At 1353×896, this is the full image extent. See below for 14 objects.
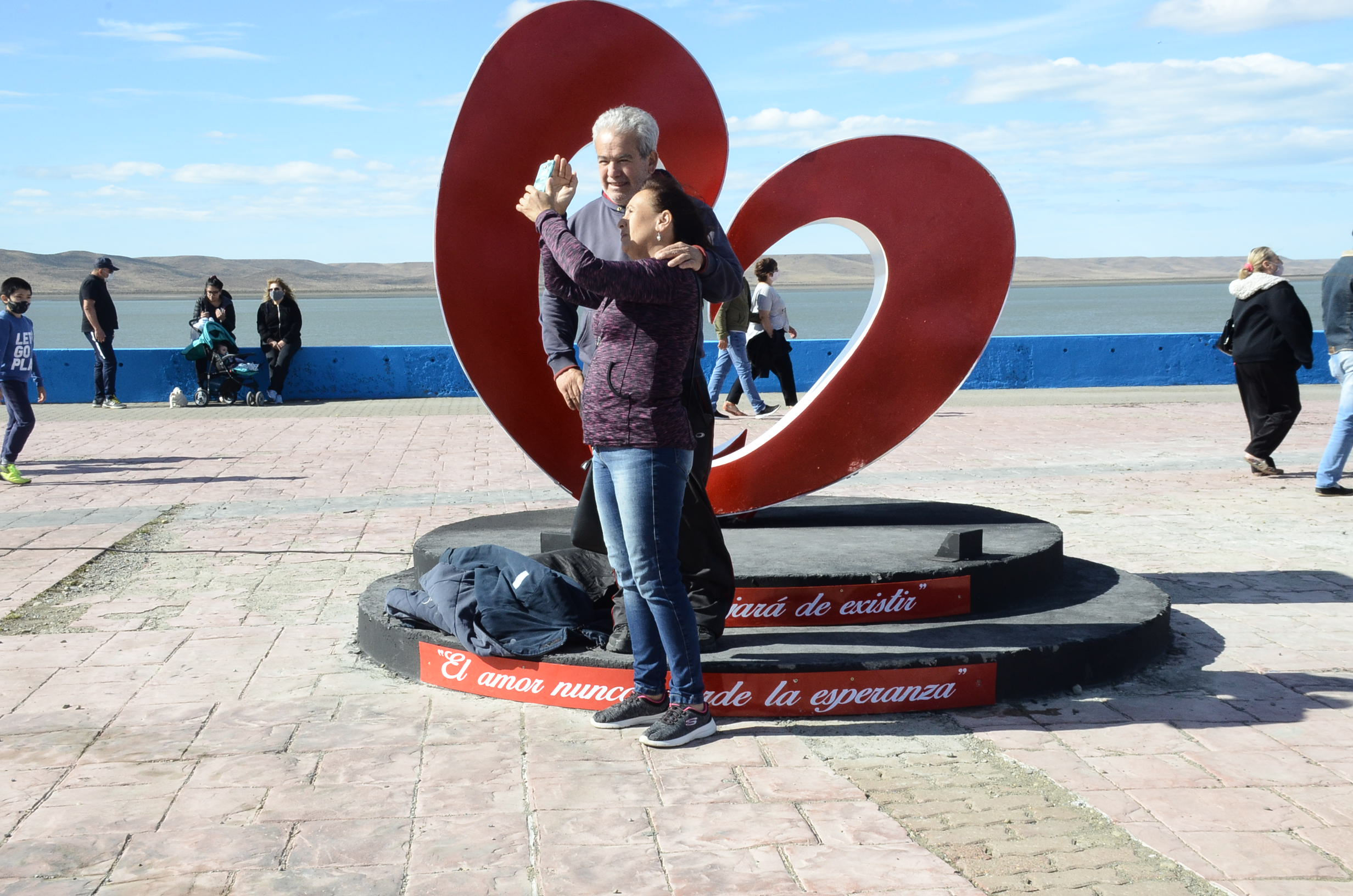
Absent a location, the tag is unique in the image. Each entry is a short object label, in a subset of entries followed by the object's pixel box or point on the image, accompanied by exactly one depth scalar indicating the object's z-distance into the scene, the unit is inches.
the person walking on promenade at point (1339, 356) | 348.5
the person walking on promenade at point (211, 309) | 669.3
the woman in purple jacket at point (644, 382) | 152.1
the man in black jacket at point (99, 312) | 627.5
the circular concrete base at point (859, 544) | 203.8
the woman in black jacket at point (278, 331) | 691.4
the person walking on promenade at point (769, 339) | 589.6
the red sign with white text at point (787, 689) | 174.1
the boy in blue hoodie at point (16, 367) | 382.9
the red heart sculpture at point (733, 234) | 215.0
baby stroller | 665.6
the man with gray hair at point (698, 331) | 160.7
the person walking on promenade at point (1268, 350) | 385.7
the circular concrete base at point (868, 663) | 174.9
